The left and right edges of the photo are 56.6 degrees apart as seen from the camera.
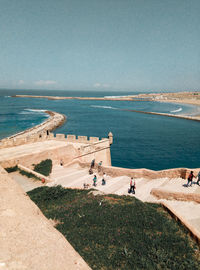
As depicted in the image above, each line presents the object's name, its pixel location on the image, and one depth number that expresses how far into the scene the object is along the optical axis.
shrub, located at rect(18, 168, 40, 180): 16.42
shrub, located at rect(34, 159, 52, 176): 18.51
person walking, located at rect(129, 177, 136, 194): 12.34
